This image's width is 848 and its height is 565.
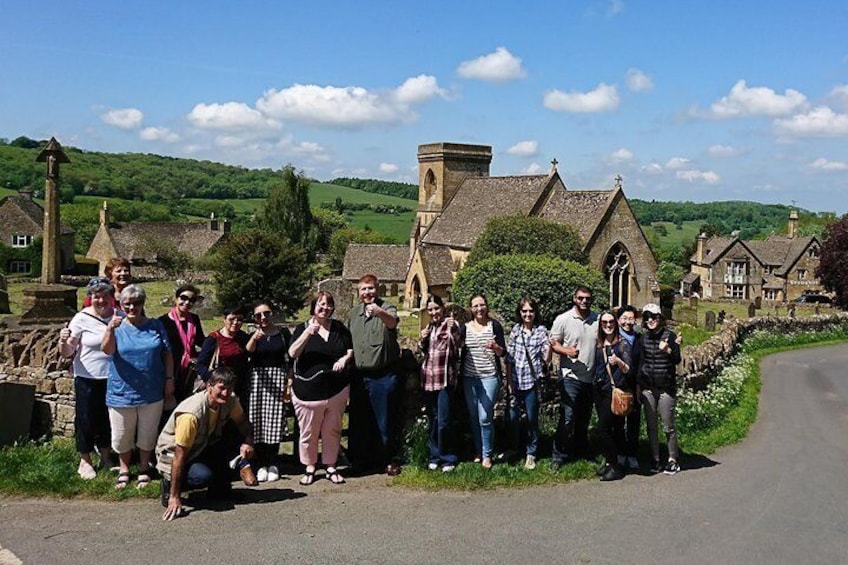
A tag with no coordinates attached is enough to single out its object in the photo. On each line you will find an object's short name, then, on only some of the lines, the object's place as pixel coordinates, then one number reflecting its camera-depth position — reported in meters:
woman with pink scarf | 8.19
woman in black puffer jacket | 8.80
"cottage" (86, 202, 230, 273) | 72.31
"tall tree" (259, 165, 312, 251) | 72.75
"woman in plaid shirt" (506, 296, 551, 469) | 8.77
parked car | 67.25
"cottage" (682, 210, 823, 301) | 73.75
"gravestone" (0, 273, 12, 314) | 31.33
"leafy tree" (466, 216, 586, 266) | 38.53
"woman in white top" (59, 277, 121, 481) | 7.89
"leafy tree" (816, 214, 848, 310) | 49.06
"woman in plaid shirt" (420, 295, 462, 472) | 8.50
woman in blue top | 7.60
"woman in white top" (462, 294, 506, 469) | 8.59
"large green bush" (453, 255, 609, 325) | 33.16
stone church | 41.00
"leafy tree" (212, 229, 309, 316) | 40.38
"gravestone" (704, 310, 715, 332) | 34.03
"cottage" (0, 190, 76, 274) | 70.56
